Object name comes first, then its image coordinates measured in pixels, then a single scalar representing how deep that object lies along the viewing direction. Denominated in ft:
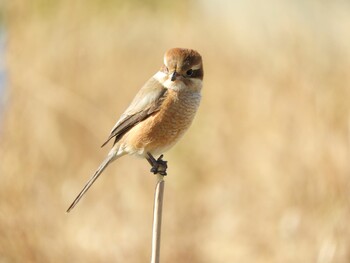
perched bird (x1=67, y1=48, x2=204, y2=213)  20.73
